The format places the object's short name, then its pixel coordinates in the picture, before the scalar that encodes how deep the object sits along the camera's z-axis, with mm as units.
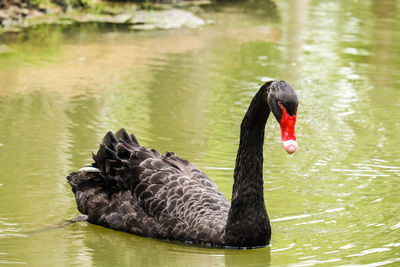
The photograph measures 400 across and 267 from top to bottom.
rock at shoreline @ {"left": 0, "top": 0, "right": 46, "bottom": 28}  13622
